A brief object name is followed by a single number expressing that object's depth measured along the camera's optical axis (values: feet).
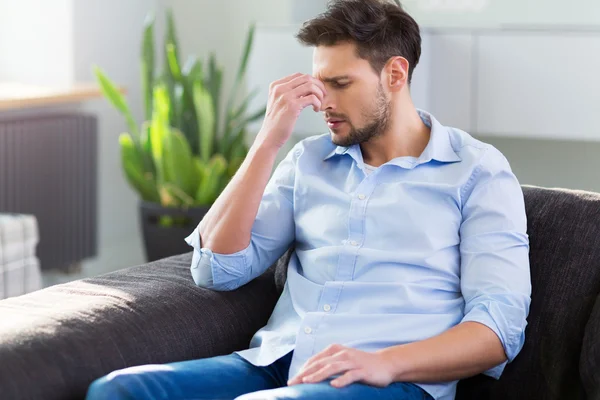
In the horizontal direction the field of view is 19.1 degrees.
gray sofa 9.66
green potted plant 21.98
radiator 21.78
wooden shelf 21.17
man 9.78
